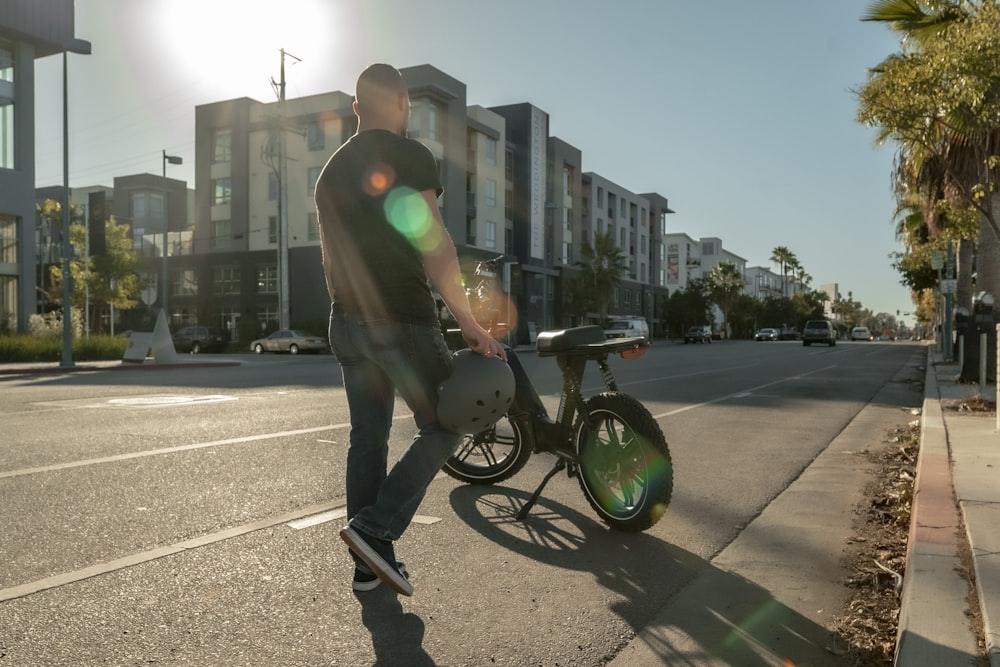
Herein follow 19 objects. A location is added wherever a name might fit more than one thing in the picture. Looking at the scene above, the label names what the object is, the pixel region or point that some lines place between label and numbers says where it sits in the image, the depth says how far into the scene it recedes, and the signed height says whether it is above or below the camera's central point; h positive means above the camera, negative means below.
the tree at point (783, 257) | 119.94 +9.63
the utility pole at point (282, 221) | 36.22 +4.58
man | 2.98 +0.09
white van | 44.62 -0.40
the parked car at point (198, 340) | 41.50 -1.20
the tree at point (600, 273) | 58.91 +3.41
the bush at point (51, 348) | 24.50 -1.05
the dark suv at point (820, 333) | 46.69 -0.67
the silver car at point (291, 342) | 36.28 -1.13
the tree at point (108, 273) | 43.38 +2.28
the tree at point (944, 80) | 8.95 +2.80
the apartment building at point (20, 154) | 29.86 +6.00
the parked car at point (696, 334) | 62.78 -1.09
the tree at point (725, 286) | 92.62 +3.98
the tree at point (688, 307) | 76.12 +1.27
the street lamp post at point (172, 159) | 38.59 +7.52
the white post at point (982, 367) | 10.91 -0.60
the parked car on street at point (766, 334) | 74.62 -1.19
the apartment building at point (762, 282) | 162.35 +8.32
